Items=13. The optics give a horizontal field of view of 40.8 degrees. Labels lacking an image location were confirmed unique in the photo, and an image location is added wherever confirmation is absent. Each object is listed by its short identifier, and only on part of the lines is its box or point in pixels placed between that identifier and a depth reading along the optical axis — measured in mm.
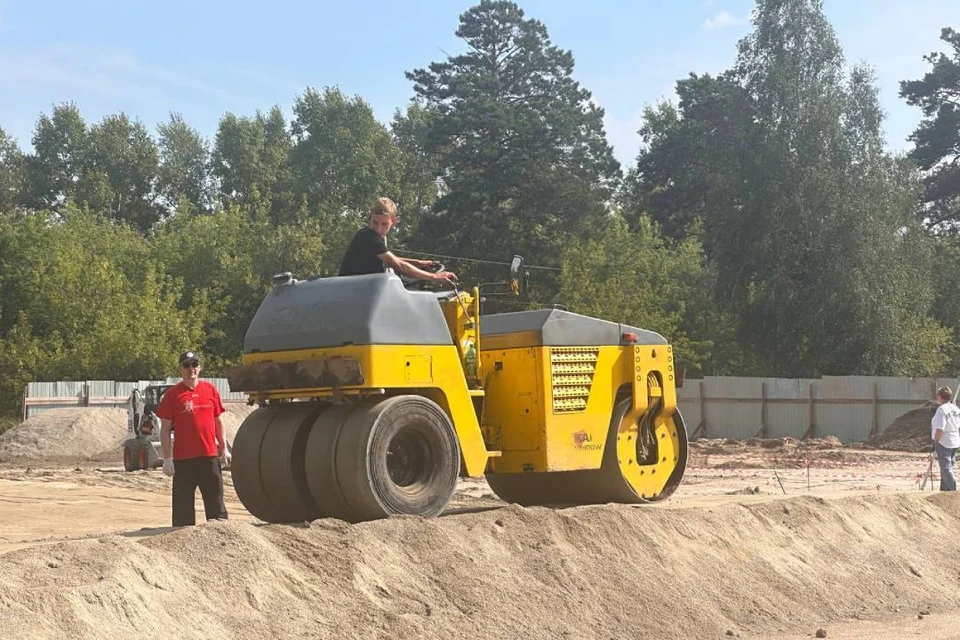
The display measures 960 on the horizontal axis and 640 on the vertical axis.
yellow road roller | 10250
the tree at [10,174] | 72500
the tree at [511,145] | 51219
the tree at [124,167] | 75375
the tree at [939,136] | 59219
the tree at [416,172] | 69688
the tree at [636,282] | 47062
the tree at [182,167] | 78375
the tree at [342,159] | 72000
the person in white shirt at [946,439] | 17812
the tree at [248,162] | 76750
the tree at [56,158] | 74000
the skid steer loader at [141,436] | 26188
